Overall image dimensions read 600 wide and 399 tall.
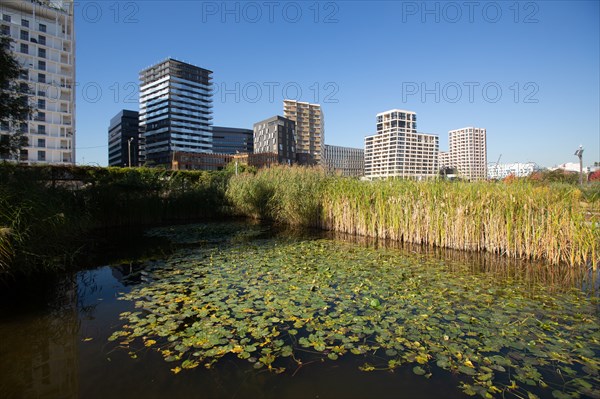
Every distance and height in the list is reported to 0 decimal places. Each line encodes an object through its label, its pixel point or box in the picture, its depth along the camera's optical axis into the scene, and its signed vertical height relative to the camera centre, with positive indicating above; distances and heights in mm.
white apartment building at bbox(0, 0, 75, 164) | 40781 +18600
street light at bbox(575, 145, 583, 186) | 14056 +2203
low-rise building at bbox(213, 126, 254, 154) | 109688 +22148
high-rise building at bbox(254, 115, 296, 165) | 80625 +17562
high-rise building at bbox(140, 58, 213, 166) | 79562 +24248
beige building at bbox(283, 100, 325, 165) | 97062 +24710
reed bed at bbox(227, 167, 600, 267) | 5309 -280
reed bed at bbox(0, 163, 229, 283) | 3957 -38
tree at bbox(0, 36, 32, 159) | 8898 +3232
